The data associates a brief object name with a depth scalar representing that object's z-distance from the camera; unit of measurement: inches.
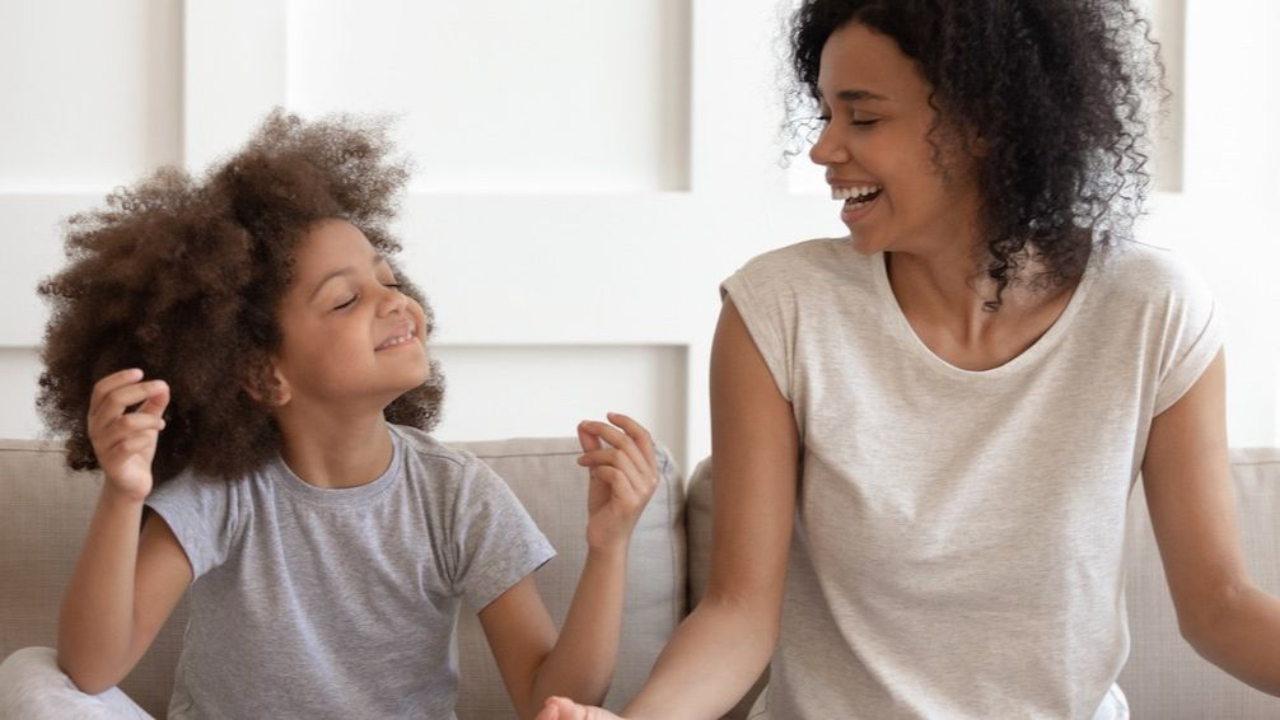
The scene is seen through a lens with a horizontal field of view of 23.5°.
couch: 113.7
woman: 100.5
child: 104.5
